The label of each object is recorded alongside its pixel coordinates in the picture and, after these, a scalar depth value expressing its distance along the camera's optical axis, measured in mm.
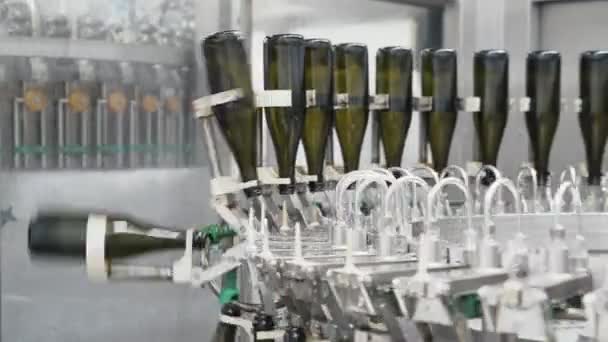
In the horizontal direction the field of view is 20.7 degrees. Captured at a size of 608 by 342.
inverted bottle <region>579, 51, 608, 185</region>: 3968
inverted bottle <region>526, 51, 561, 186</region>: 4028
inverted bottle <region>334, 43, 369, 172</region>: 3789
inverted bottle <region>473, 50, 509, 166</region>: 4061
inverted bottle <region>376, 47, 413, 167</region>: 3890
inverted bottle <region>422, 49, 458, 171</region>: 4013
